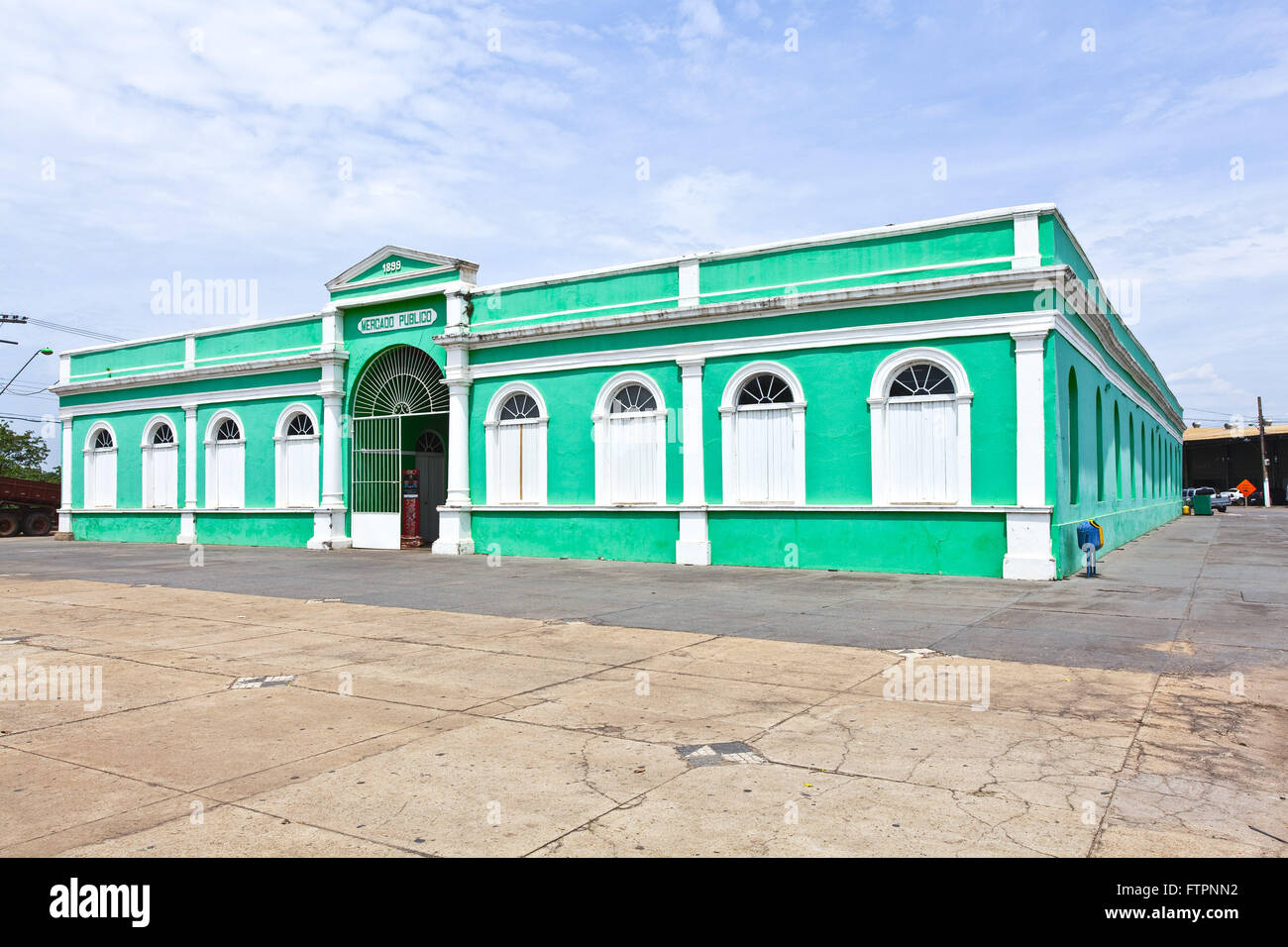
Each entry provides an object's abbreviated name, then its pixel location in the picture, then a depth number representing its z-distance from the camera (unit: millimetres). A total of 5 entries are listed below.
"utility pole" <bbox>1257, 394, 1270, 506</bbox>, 56447
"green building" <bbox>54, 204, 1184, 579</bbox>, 14281
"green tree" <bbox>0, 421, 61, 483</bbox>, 55438
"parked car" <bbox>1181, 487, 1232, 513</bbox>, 47406
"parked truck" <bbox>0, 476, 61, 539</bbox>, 32312
